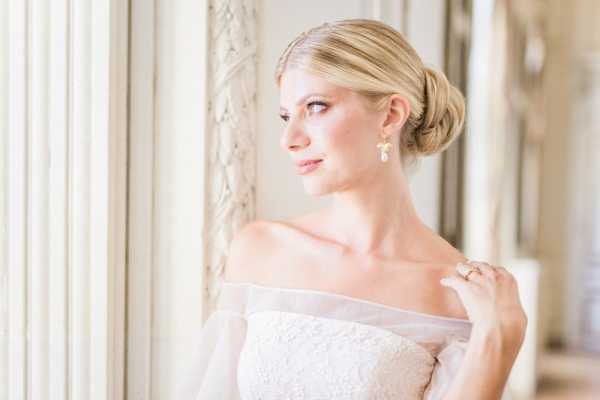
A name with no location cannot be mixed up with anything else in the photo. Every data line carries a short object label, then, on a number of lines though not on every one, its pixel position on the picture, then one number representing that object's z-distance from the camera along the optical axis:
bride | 2.17
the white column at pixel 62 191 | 2.34
